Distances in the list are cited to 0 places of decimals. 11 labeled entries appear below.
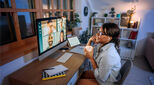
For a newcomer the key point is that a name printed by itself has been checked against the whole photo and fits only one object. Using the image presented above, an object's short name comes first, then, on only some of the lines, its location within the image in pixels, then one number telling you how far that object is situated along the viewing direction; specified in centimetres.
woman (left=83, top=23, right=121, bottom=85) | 105
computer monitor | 113
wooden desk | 96
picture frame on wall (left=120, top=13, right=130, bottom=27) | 304
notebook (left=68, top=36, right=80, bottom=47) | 187
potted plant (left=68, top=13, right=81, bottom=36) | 226
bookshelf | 297
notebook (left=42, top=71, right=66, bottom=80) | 100
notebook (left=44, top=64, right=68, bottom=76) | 106
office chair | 97
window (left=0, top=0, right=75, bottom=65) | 114
